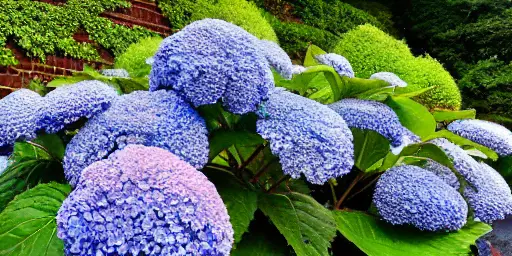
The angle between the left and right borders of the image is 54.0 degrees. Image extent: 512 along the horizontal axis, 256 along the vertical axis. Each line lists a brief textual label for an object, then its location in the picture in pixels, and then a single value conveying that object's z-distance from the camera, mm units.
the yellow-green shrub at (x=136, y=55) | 3544
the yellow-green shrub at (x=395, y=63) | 5266
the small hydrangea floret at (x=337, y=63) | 1602
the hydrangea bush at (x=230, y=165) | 787
